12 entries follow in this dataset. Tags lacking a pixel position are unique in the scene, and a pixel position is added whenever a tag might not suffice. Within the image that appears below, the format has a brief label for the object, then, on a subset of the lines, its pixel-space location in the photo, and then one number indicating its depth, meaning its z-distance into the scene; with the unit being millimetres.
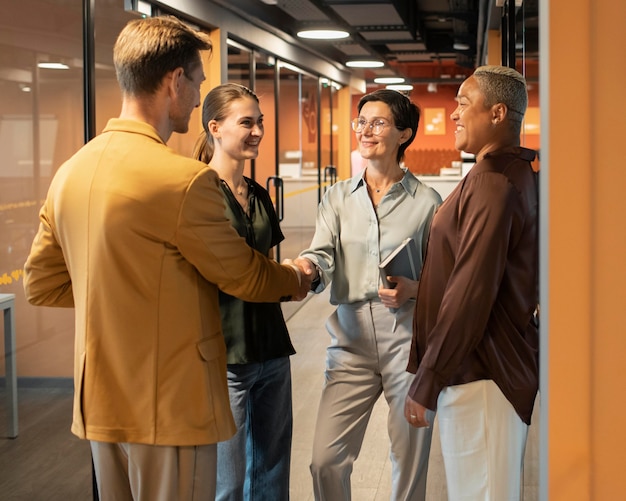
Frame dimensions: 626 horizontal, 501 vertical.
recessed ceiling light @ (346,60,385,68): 13172
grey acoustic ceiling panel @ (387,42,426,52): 12148
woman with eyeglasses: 2930
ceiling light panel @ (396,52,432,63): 13516
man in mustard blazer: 1948
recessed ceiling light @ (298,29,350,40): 8750
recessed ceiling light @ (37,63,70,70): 3426
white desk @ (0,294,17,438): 3223
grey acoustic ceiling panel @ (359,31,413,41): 9781
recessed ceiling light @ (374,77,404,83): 17125
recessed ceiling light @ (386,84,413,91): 19350
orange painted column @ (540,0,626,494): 1476
